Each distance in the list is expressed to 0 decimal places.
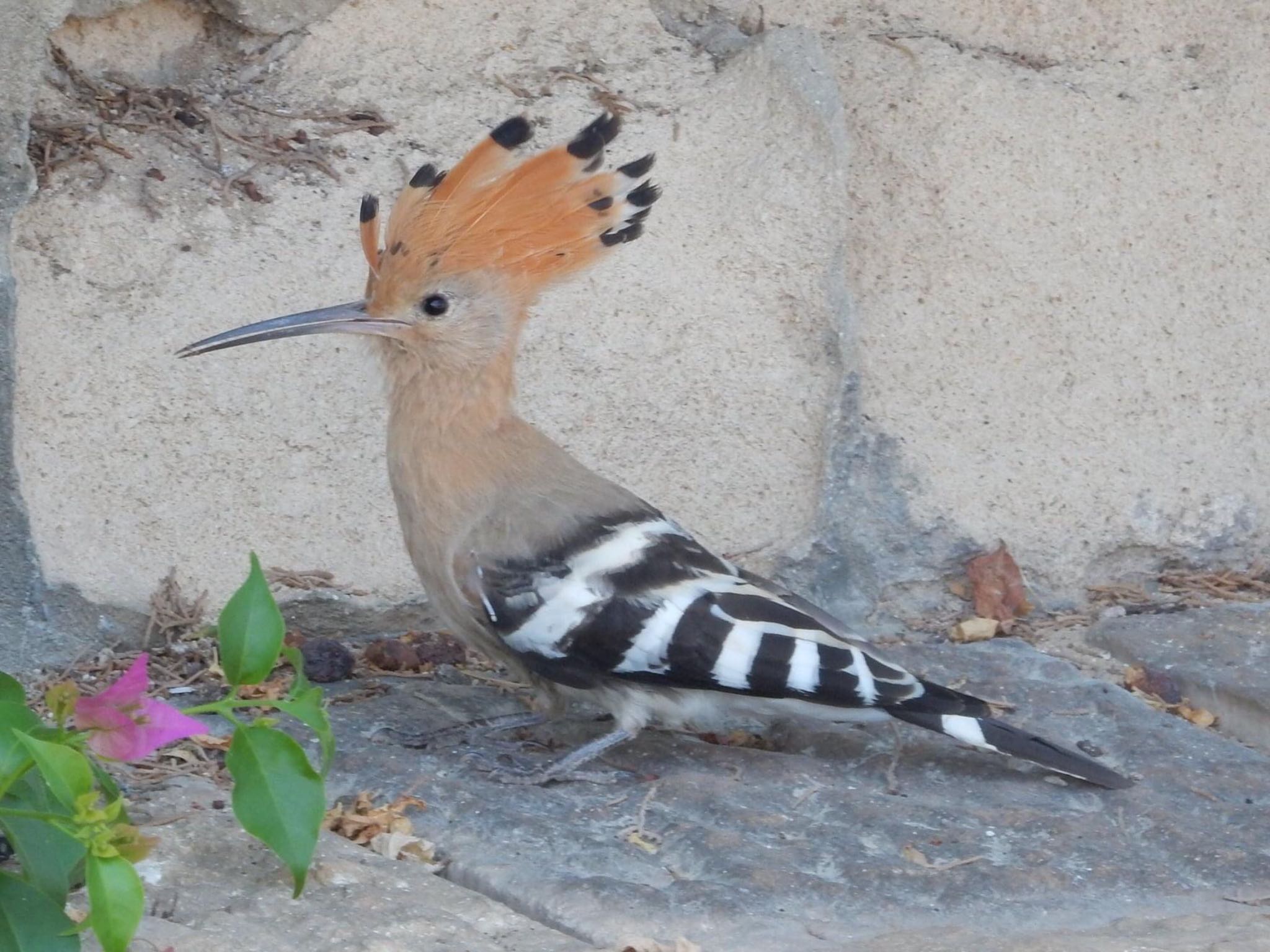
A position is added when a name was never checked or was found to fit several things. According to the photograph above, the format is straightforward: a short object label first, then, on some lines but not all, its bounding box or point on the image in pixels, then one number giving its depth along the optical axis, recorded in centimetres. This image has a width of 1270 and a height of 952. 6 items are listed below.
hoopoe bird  474
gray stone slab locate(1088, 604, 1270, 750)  538
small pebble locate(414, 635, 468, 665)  568
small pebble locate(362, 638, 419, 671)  556
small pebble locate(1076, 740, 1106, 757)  505
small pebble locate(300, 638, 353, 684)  538
